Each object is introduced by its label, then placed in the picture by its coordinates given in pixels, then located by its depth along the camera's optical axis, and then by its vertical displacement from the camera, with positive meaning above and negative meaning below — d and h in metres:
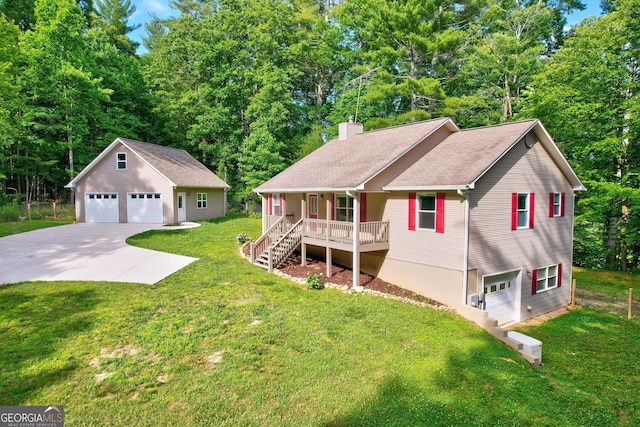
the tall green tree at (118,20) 39.84 +22.23
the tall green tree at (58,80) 25.59 +9.03
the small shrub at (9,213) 23.12 -1.00
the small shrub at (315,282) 11.73 -2.87
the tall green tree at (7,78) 18.58 +6.42
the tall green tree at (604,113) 18.38 +4.73
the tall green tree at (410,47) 24.00 +11.00
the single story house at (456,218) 10.96 -0.74
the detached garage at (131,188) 23.27 +0.66
